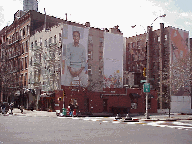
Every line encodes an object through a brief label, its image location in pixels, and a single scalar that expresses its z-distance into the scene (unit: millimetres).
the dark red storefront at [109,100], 42312
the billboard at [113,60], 50938
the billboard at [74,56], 44594
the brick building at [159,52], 61844
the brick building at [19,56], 52812
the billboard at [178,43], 62094
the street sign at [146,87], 26859
